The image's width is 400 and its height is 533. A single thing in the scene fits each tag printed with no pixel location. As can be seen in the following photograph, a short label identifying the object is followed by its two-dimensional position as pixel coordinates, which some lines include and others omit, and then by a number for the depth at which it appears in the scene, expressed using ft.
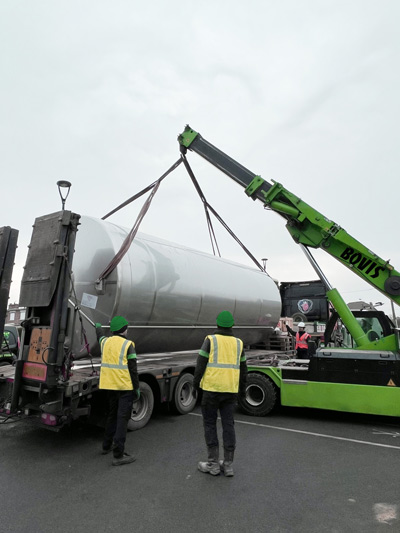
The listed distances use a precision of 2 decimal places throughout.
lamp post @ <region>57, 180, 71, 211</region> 19.38
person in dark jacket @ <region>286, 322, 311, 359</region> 33.45
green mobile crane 21.27
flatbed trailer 15.97
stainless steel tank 21.29
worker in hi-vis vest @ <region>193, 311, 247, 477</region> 14.39
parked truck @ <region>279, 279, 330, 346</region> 48.32
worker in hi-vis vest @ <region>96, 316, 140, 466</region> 15.25
